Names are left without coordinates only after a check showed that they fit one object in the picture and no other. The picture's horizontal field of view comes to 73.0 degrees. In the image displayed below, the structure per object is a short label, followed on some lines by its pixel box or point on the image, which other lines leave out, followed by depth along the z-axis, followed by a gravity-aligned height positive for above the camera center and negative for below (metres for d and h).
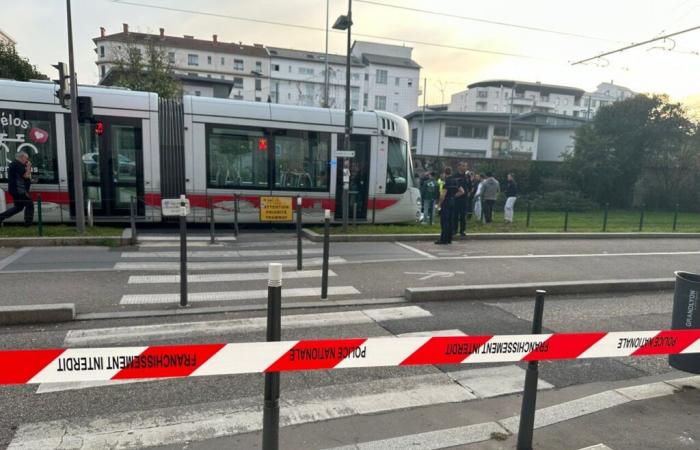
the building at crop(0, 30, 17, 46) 51.14 +13.54
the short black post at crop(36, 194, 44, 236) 10.44 -1.38
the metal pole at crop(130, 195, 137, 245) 10.67 -1.50
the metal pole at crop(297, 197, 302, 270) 8.70 -1.33
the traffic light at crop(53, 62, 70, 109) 10.58 +1.69
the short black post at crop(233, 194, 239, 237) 12.84 -1.34
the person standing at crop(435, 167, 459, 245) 11.78 -0.85
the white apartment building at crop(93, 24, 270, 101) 88.78 +19.58
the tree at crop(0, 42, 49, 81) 27.84 +5.60
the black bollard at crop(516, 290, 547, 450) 3.08 -1.49
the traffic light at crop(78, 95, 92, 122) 10.91 +1.19
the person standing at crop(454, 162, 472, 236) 12.30 -0.65
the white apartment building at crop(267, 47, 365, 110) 88.62 +17.26
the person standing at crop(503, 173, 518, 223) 17.07 -0.84
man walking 11.07 -0.68
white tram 11.89 +0.26
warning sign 13.54 -1.22
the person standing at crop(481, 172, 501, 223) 16.38 -0.71
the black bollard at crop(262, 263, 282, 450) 2.54 -1.15
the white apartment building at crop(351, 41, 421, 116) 90.06 +17.79
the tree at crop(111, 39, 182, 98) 31.80 +6.26
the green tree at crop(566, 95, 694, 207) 29.77 +2.26
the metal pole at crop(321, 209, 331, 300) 7.07 -1.52
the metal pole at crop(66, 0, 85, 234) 10.85 +0.48
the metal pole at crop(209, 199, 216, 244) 11.66 -1.67
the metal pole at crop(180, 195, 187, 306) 6.46 -1.25
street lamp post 13.30 +0.78
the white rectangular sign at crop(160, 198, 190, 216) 6.61 -0.65
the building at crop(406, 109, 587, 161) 55.59 +4.76
